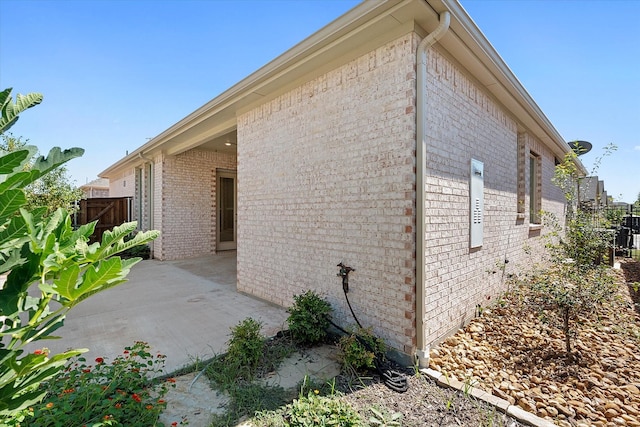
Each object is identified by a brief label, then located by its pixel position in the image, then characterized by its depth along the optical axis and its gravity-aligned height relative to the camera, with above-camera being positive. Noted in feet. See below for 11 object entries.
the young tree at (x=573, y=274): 10.48 -2.46
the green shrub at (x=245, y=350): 9.43 -4.66
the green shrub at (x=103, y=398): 6.10 -4.44
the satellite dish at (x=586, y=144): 28.37 +6.50
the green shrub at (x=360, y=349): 9.24 -4.50
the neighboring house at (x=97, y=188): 80.89 +5.43
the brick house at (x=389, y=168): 9.95 +1.87
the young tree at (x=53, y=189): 26.63 +1.80
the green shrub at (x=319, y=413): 6.91 -4.94
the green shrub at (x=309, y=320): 11.27 -4.29
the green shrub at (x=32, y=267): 3.20 -0.66
